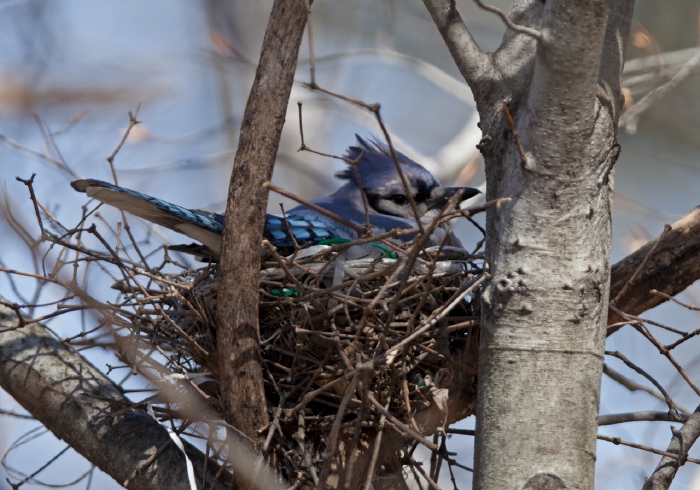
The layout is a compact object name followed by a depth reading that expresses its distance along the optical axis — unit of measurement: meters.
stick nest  5.00
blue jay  4.98
